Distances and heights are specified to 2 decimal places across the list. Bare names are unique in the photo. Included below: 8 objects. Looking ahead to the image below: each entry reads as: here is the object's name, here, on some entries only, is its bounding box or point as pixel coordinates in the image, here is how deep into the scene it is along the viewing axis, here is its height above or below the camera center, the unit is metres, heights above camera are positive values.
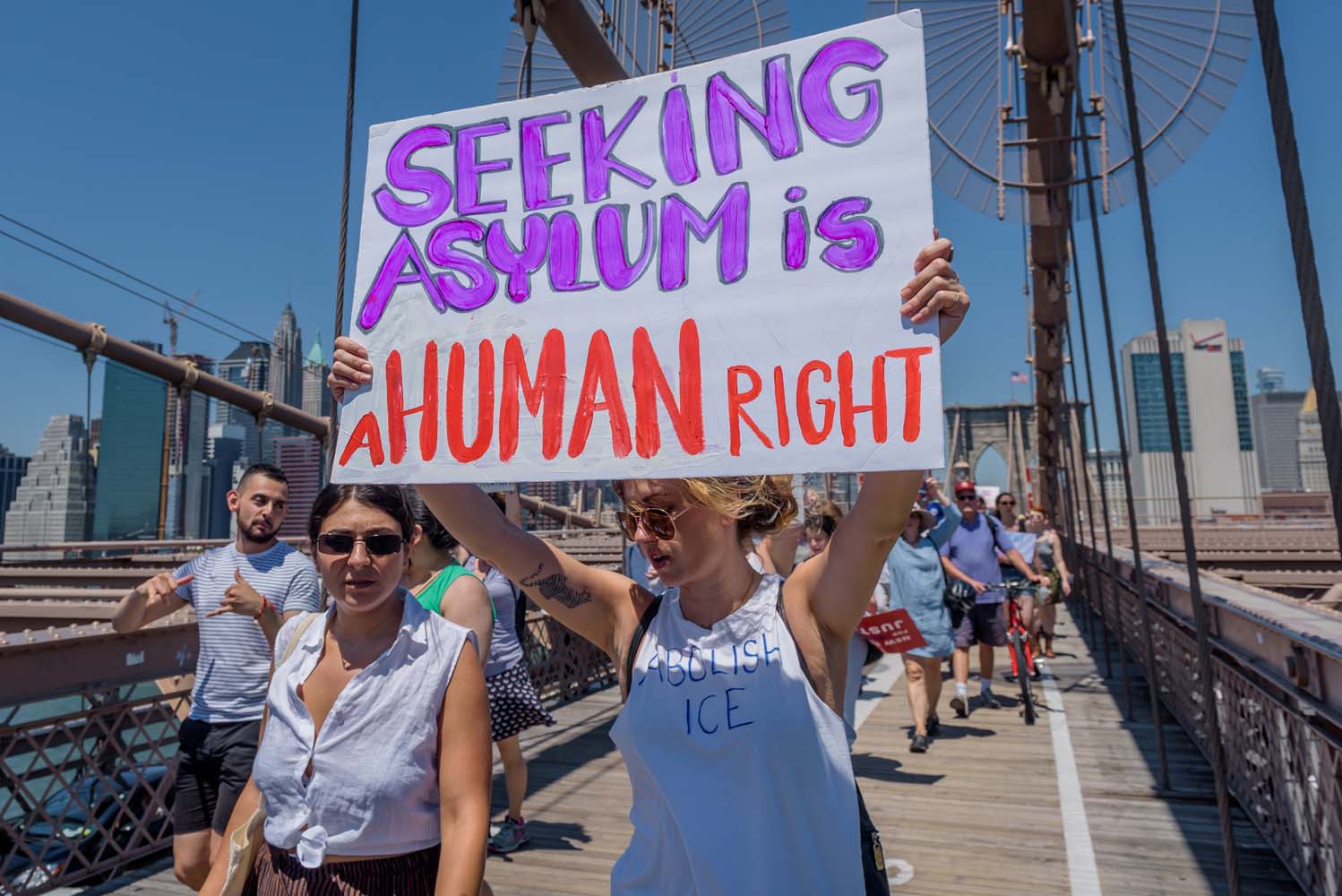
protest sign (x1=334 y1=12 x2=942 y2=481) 1.67 +0.52
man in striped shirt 3.18 -0.33
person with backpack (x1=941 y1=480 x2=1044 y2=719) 7.58 -0.47
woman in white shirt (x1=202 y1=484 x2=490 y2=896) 1.86 -0.45
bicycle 7.38 -1.12
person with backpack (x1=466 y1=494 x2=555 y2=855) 4.47 -0.86
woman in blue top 6.60 -0.54
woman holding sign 1.56 -0.31
